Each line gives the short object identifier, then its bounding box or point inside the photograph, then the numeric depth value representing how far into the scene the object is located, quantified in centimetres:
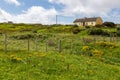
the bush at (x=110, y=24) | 3384
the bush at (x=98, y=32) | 2448
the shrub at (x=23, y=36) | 2023
